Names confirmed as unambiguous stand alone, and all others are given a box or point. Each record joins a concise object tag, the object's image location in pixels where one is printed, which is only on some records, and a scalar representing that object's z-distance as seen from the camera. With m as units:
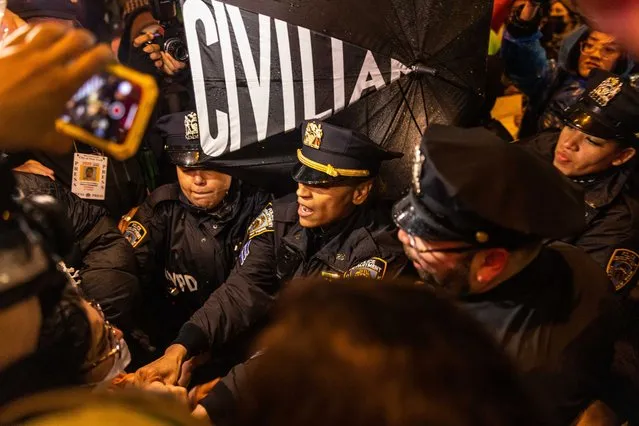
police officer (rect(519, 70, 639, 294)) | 2.40
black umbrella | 2.26
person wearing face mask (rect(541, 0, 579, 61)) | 4.26
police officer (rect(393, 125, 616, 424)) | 1.30
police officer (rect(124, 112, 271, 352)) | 2.73
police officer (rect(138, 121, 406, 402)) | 2.32
